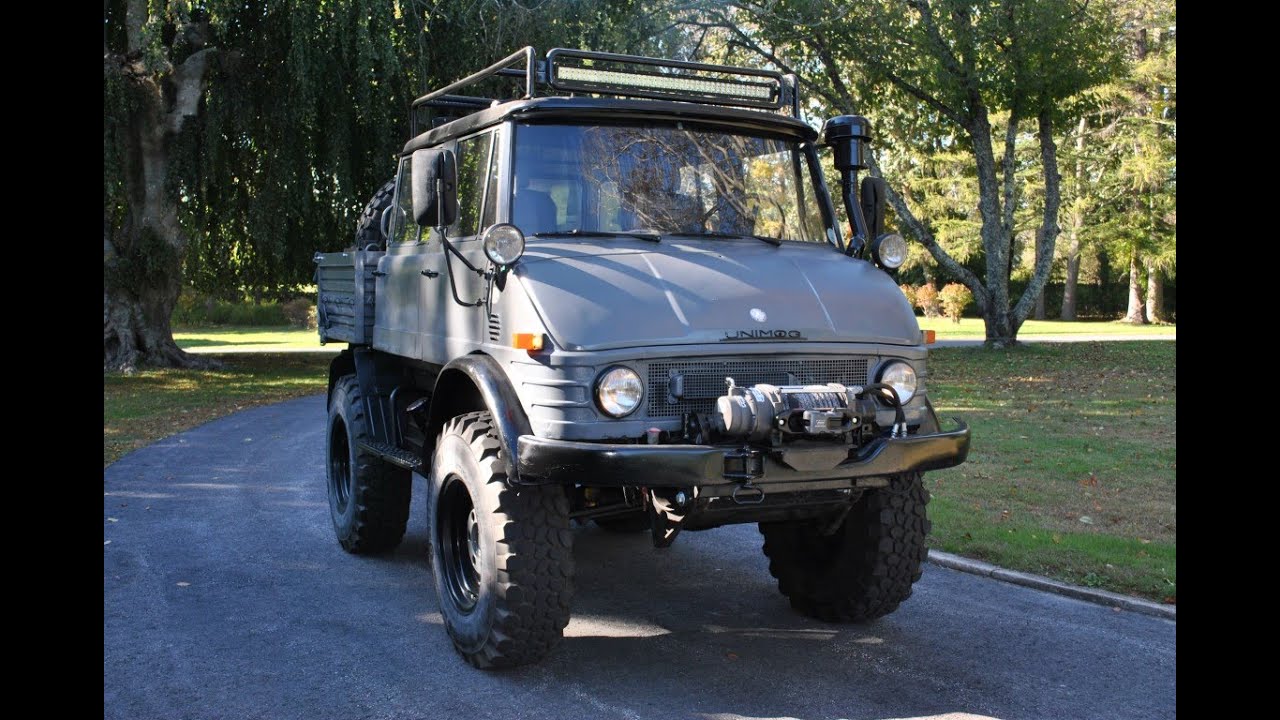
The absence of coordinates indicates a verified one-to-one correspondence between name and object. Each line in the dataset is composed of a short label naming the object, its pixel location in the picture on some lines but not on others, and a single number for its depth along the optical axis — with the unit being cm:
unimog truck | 475
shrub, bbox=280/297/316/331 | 4662
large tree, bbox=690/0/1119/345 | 2248
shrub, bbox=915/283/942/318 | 4481
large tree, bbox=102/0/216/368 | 1988
